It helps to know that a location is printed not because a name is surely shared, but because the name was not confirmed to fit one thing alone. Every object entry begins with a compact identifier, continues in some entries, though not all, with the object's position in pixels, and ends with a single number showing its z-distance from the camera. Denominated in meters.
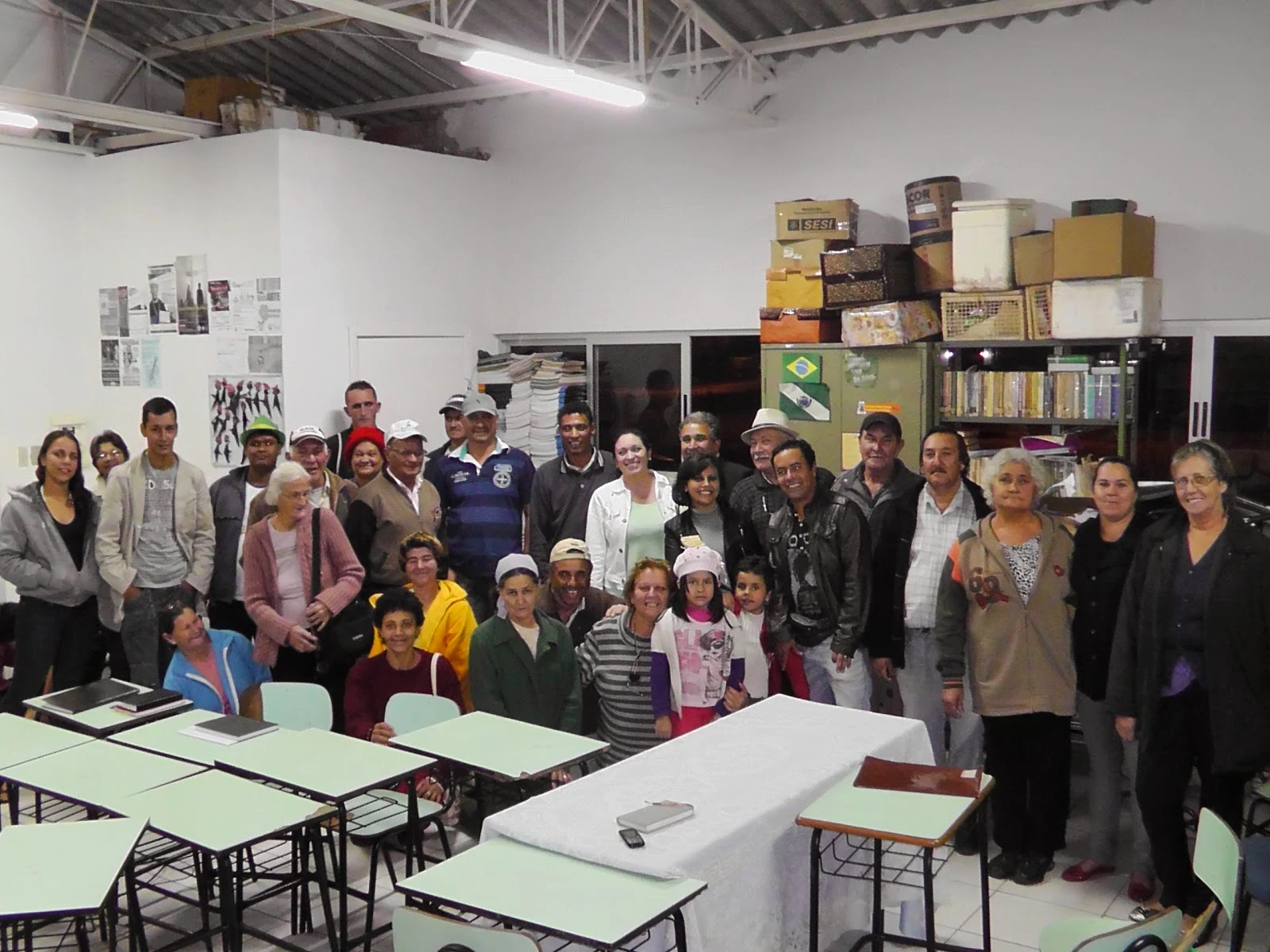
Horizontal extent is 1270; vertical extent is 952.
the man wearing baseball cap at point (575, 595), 5.07
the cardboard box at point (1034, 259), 5.99
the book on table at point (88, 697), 4.49
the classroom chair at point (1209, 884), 2.93
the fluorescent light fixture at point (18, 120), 6.55
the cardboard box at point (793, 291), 6.76
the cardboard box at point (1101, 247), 5.72
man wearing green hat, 5.79
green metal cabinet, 6.53
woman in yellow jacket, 5.02
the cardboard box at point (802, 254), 6.77
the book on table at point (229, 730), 4.07
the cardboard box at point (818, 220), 6.76
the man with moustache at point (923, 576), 4.70
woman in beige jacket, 4.38
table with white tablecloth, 2.92
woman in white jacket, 5.35
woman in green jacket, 4.64
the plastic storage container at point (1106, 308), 5.79
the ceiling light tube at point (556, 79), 5.31
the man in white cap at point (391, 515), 5.71
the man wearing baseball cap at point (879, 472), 4.92
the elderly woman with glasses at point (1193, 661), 3.81
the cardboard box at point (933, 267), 6.42
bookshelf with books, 5.95
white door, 7.81
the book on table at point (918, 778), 3.28
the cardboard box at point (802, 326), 6.80
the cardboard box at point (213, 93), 7.64
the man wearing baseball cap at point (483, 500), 6.00
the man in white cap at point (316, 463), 5.82
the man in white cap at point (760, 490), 5.11
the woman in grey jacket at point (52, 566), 5.57
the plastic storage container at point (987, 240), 6.10
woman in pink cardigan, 5.17
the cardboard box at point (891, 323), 6.42
